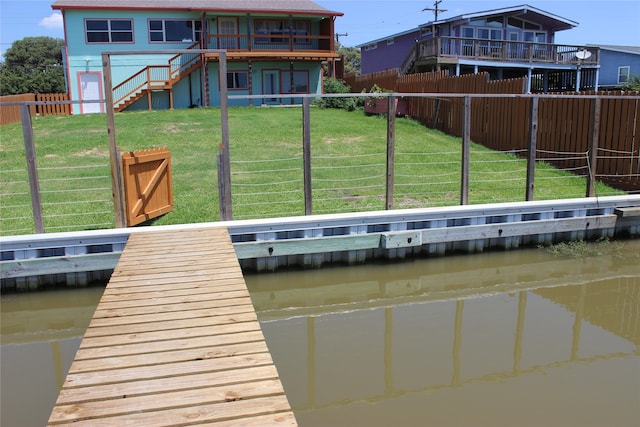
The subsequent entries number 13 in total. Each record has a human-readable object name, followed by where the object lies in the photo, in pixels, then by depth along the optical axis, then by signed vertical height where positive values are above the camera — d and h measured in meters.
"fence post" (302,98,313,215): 8.05 -0.67
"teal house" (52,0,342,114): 25.69 +3.17
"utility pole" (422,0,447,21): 46.58 +8.15
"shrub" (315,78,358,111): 22.83 +0.55
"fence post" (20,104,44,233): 7.37 -0.65
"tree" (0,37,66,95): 51.56 +6.01
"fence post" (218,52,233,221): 7.82 -0.53
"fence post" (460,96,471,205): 9.00 -0.66
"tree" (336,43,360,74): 74.19 +7.11
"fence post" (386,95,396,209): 8.62 -0.69
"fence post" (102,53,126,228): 7.48 -0.54
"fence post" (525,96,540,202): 9.51 -0.63
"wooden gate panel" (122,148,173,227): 7.89 -1.00
